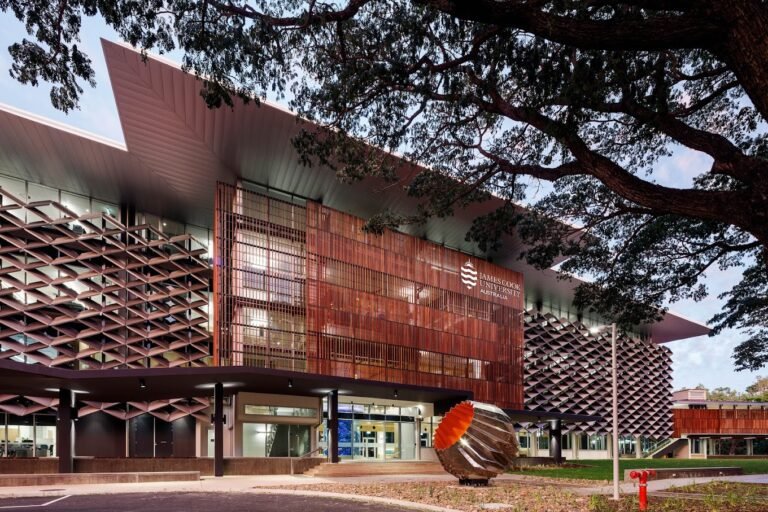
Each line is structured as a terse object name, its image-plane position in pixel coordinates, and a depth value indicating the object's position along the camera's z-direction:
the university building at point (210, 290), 29.17
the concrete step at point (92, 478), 20.02
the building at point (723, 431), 71.88
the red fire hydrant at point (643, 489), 12.49
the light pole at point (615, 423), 14.90
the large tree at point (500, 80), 7.40
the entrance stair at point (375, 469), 26.80
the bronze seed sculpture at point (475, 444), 18.77
